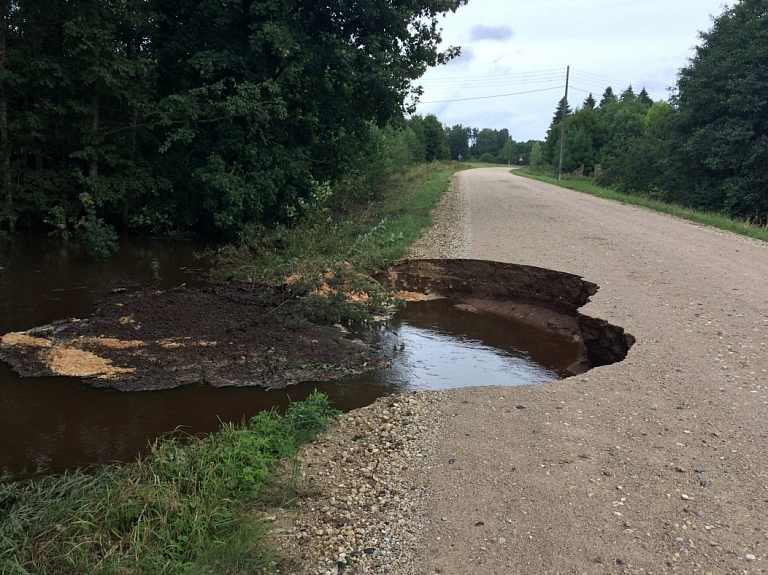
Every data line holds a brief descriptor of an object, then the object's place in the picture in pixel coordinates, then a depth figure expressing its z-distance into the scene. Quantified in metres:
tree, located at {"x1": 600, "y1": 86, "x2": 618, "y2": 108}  96.65
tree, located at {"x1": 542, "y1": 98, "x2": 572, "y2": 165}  56.26
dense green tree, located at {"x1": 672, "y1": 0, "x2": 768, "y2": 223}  18.59
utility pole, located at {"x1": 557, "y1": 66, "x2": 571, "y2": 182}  38.05
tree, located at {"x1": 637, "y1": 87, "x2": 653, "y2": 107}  88.87
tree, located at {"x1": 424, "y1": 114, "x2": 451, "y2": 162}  61.31
